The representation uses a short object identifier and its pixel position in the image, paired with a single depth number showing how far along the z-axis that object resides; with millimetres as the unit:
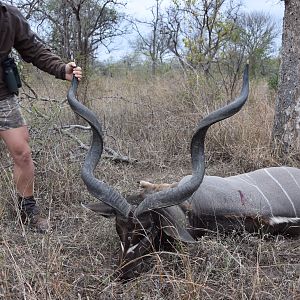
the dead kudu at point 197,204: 2512
